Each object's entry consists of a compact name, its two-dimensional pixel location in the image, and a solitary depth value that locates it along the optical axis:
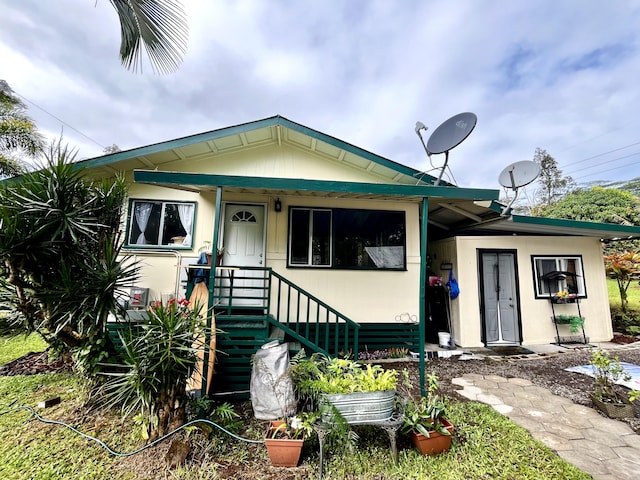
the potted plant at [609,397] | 3.11
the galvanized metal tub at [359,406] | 2.38
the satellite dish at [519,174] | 5.16
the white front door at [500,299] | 5.99
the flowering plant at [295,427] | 2.39
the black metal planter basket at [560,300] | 6.12
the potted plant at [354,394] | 2.39
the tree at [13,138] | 7.14
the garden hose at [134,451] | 2.49
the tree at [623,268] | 7.03
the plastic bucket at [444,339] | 5.67
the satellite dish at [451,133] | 4.51
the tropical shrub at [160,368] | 2.38
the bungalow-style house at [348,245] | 5.21
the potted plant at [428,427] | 2.46
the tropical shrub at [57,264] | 2.69
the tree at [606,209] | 13.44
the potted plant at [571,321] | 6.02
